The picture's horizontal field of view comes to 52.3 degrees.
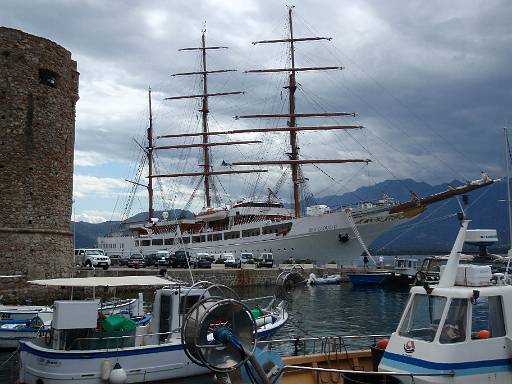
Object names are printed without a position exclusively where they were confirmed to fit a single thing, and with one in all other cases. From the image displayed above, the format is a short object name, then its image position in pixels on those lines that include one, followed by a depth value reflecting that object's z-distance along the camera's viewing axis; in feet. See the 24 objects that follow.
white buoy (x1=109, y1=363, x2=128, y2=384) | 39.32
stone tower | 78.74
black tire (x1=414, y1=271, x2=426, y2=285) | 28.12
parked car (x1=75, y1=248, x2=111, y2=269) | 128.26
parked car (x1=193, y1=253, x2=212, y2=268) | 143.33
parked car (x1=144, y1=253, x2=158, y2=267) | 147.96
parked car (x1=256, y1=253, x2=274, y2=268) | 155.33
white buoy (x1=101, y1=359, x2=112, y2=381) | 39.75
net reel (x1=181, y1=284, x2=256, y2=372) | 22.71
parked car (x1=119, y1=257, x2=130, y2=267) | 146.28
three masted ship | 175.01
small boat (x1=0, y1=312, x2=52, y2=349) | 54.08
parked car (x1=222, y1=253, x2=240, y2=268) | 147.64
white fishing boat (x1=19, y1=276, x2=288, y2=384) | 39.68
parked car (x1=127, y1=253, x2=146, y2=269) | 137.71
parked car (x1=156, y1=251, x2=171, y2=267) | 143.84
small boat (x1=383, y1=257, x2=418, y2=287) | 137.59
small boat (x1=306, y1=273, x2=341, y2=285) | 141.69
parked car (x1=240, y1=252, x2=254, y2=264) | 168.84
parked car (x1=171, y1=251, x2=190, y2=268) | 141.09
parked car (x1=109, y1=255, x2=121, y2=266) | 151.80
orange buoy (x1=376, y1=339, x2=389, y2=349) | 31.95
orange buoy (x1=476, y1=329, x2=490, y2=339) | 26.17
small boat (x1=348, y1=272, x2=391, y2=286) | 141.18
